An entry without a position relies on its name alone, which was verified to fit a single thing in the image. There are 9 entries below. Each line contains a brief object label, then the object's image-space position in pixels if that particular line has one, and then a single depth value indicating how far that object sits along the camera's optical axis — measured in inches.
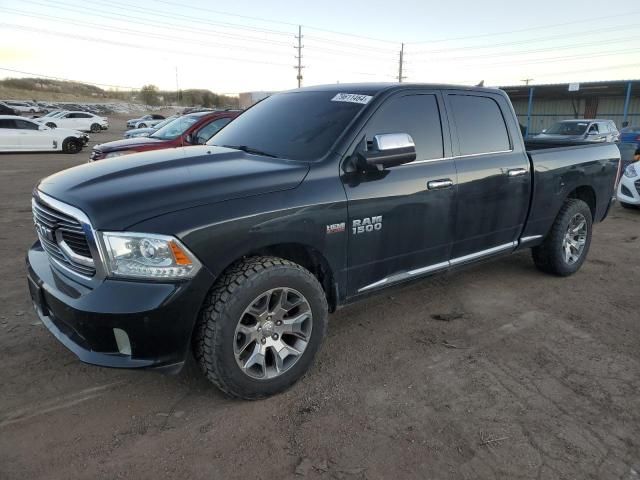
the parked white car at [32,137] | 707.4
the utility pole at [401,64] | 2231.8
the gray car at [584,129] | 637.9
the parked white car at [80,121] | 1257.4
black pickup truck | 96.7
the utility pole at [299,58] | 2500.0
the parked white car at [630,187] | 352.5
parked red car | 336.8
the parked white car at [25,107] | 1793.3
